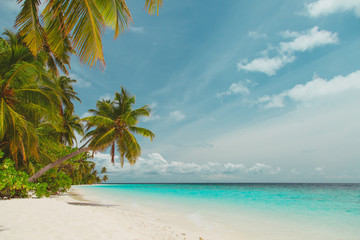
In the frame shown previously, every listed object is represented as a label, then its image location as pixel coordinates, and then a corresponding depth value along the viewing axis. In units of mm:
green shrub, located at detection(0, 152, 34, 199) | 8414
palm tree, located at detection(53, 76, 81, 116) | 19625
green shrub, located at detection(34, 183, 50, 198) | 10750
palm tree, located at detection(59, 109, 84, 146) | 20750
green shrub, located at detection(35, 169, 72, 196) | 13023
